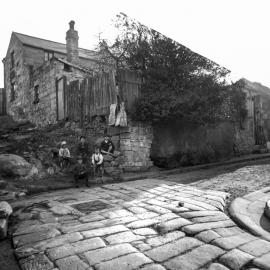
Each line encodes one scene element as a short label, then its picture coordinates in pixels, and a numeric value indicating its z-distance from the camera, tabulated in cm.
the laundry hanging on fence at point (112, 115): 1009
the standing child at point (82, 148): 915
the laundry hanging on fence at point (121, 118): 987
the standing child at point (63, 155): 897
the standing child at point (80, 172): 798
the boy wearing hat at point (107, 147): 949
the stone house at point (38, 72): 1523
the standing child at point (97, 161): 863
